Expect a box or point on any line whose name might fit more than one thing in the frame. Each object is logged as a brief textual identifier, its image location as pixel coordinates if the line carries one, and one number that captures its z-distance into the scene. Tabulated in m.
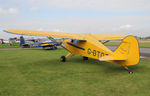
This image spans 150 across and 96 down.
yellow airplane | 5.72
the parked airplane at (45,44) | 19.41
